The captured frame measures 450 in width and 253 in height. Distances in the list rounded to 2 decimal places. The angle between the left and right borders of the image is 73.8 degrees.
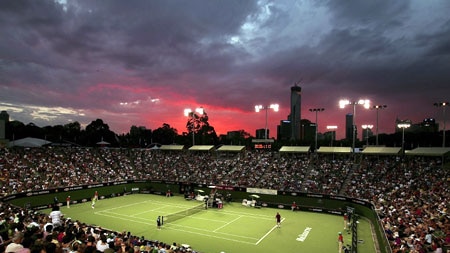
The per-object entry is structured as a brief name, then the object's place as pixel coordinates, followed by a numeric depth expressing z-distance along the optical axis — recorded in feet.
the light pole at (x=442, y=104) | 119.43
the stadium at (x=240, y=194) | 74.69
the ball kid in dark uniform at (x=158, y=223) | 90.93
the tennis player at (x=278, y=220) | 93.16
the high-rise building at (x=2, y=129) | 157.33
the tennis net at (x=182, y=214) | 102.06
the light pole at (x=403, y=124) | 134.86
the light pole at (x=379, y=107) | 138.25
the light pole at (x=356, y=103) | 118.93
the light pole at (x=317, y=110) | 150.61
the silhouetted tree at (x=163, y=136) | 313.32
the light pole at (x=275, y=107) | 151.62
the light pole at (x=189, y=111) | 178.62
